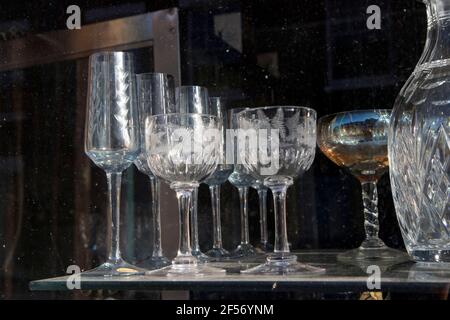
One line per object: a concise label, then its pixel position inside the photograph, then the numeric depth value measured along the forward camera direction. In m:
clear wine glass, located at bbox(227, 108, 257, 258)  0.78
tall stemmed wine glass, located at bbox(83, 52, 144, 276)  0.67
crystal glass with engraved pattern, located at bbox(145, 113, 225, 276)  0.62
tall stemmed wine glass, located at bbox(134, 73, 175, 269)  0.73
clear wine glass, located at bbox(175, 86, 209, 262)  0.75
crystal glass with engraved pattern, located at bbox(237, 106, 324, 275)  0.60
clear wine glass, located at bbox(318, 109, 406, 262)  0.72
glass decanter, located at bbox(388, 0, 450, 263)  0.60
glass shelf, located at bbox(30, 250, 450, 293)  0.51
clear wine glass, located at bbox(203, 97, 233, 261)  0.75
